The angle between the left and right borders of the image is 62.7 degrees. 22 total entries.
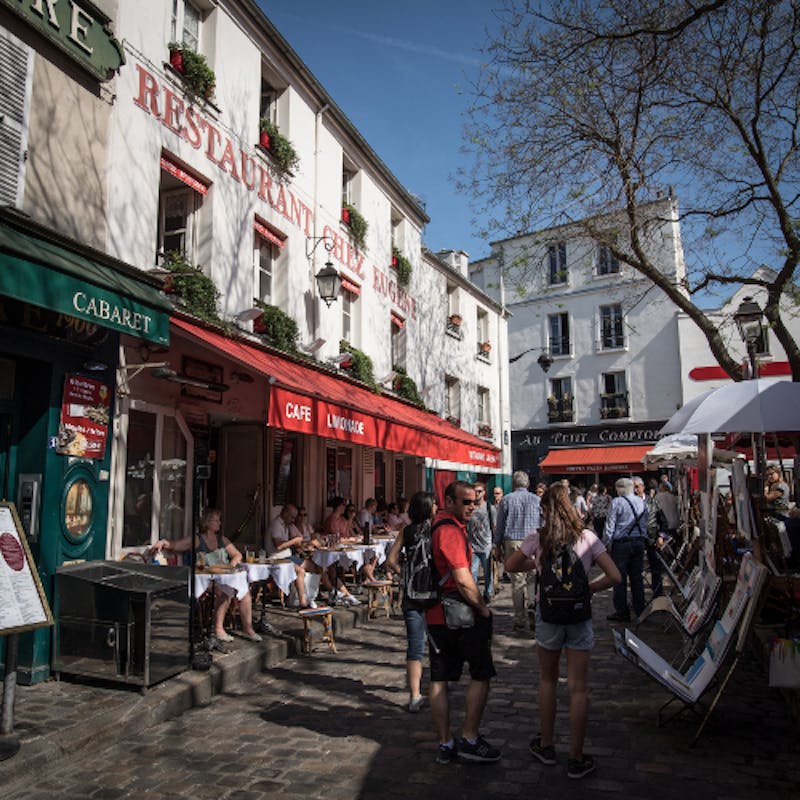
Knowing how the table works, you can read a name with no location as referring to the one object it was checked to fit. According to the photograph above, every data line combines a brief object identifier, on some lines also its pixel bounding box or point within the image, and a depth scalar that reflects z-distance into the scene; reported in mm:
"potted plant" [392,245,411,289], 15250
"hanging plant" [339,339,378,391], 12359
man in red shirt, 3885
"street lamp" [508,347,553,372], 22125
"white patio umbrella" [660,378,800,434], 6133
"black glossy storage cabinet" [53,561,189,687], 5059
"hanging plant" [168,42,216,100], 8266
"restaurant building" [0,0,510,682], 5547
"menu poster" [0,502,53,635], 4113
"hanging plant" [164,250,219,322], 7844
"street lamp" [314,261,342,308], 10805
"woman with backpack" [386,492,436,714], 4953
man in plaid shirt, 7773
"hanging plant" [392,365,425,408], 14789
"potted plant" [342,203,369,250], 12773
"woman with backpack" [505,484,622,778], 3713
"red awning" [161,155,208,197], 8086
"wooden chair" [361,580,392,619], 8626
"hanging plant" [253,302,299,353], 9602
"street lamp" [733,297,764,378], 8828
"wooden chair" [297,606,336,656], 6684
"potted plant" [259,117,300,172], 10210
